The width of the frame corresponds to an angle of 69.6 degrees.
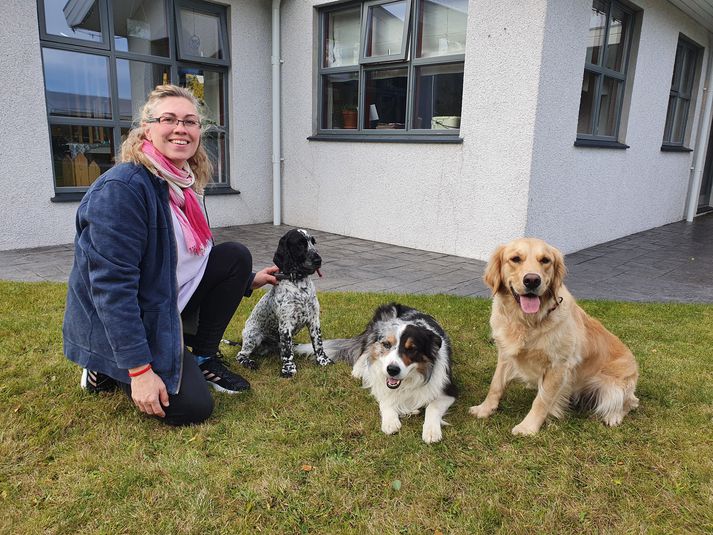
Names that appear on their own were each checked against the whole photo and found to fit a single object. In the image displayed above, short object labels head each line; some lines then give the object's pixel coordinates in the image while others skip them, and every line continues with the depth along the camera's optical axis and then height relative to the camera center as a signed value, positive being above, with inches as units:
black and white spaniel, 128.5 -37.9
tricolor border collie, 106.3 -46.0
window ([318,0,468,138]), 266.2 +49.1
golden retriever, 101.7 -37.3
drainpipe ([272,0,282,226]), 325.7 +21.6
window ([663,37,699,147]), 375.2 +54.0
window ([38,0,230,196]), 261.6 +47.2
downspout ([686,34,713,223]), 402.5 +16.2
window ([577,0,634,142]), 276.4 +50.9
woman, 89.8 -21.5
